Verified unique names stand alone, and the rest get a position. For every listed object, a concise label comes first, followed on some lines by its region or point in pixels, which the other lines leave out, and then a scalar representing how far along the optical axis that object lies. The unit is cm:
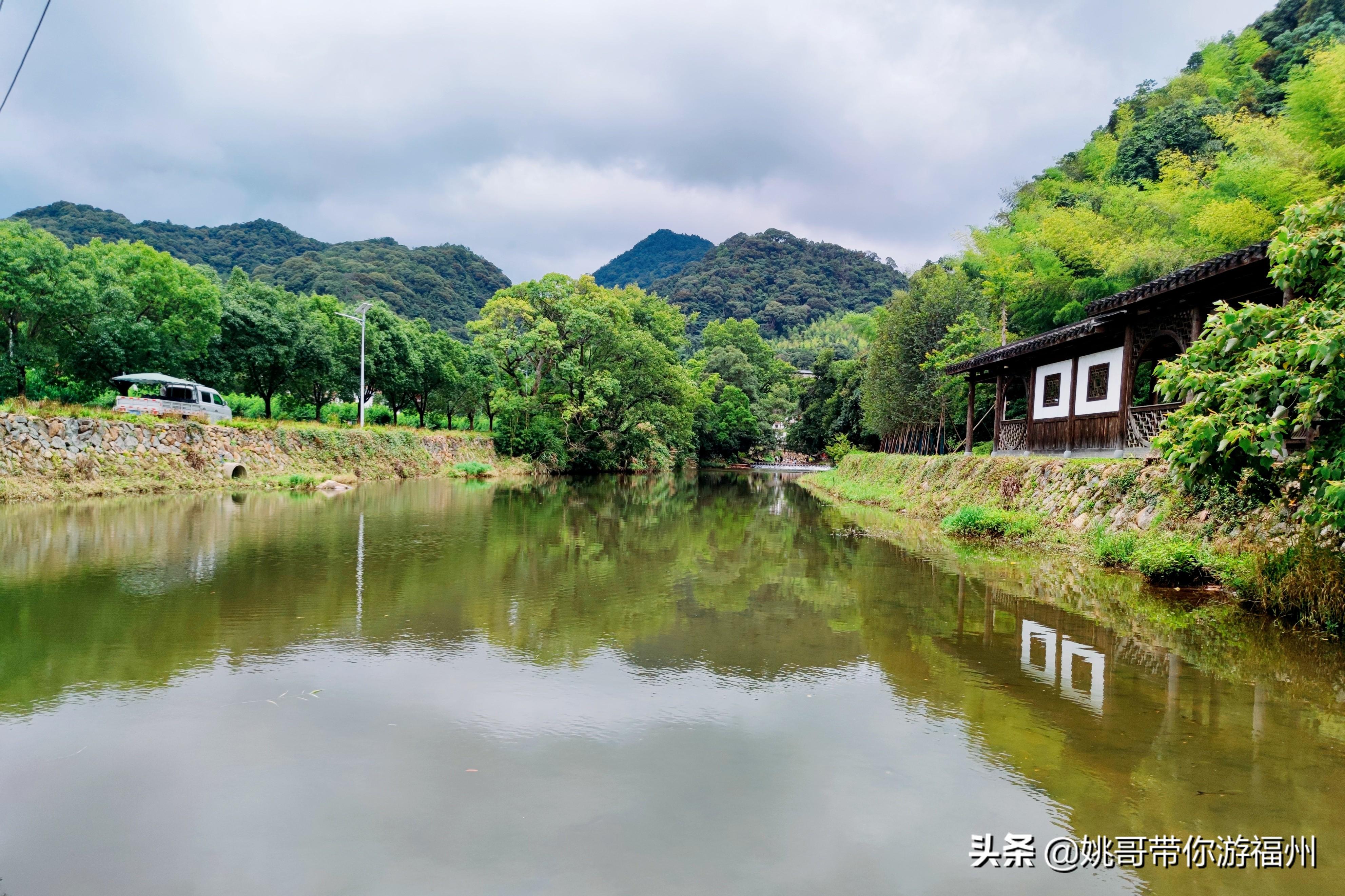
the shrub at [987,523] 1287
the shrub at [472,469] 3134
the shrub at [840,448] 4006
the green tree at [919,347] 2727
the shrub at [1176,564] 872
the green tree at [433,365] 3619
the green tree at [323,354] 2739
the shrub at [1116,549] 990
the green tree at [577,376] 3428
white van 1988
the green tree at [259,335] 2531
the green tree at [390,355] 3288
